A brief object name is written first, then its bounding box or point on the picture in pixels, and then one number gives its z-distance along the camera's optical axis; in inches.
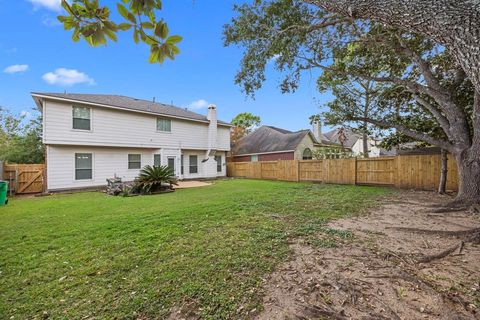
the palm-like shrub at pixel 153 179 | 413.1
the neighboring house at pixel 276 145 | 832.9
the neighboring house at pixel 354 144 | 1231.5
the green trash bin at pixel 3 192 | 317.3
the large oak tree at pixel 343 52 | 269.9
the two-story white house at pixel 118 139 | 466.6
